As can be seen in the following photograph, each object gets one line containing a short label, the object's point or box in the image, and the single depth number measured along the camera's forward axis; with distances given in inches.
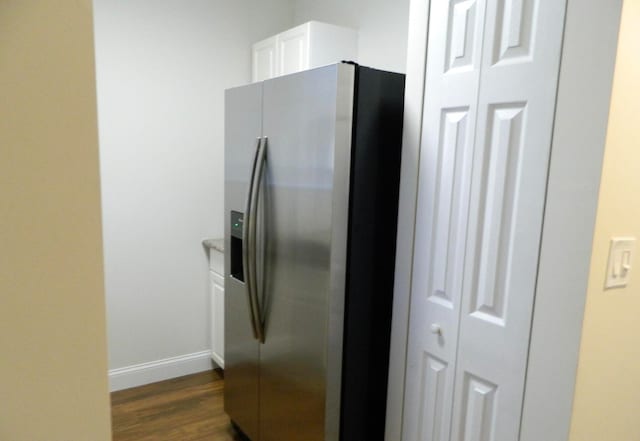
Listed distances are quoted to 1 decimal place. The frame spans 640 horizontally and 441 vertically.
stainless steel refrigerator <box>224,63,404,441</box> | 62.5
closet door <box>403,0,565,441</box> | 47.2
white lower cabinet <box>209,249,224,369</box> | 112.3
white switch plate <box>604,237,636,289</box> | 44.8
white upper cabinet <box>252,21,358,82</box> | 99.8
